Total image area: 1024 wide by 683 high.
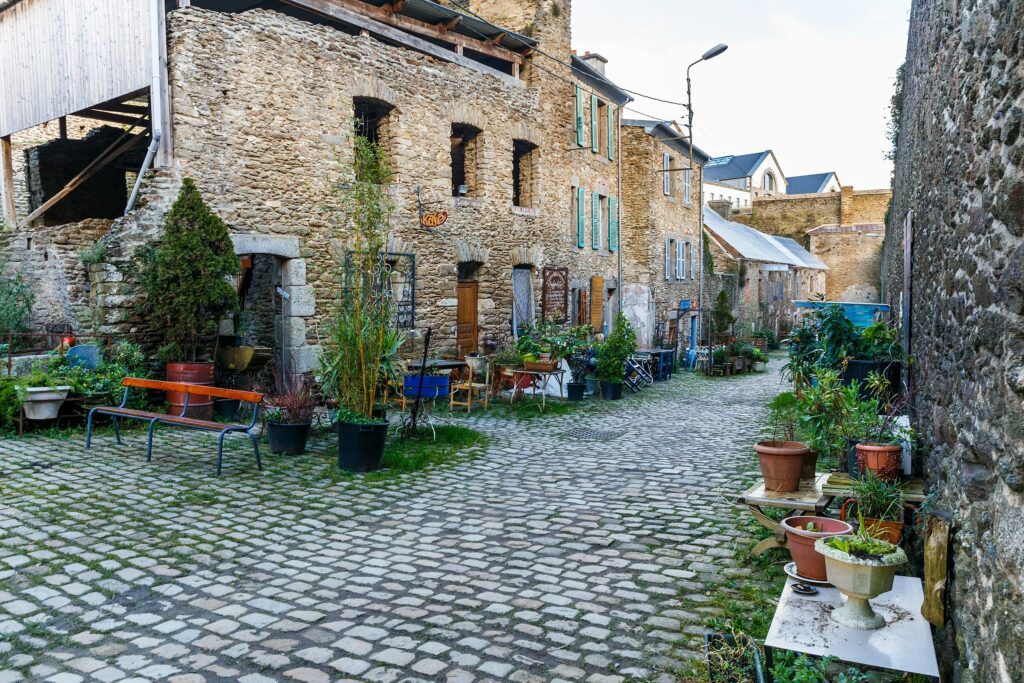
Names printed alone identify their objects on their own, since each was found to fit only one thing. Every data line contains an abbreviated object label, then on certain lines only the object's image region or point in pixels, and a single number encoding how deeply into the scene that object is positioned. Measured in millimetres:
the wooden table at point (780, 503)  4391
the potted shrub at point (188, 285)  8930
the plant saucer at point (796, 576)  3428
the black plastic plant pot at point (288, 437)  7402
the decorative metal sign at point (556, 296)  15469
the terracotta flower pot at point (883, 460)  4434
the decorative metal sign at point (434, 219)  11805
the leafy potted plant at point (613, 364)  12664
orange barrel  8945
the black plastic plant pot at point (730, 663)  2984
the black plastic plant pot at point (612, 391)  12686
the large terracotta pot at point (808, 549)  3486
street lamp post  17047
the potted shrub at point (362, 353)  6828
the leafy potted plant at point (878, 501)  4055
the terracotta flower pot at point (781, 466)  4562
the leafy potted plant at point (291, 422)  7414
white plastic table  2779
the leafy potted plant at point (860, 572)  2967
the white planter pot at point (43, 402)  8008
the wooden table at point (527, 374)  11398
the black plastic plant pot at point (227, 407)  9383
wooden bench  6613
